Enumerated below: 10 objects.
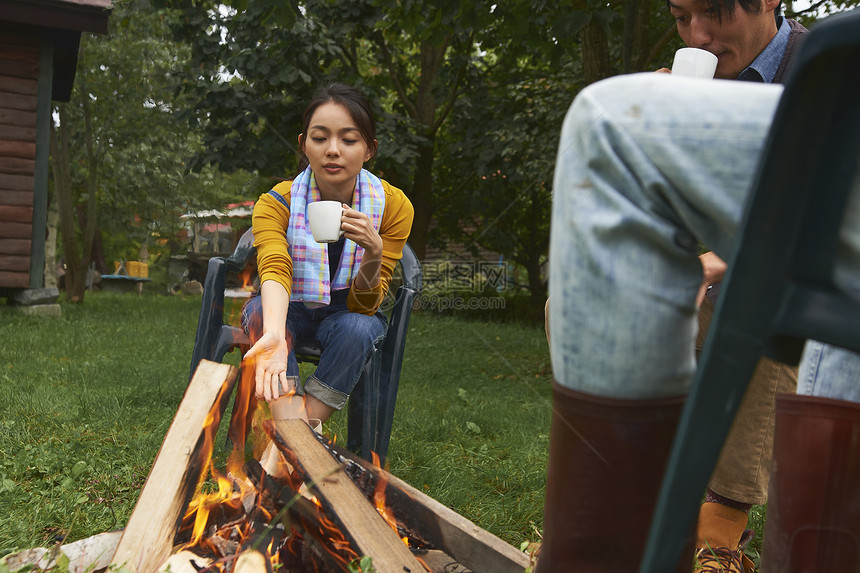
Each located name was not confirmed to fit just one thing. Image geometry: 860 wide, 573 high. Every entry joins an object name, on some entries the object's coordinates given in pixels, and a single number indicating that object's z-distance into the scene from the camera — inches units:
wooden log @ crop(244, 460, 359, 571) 55.2
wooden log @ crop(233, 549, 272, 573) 53.0
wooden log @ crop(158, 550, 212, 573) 53.9
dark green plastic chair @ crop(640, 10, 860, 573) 25.0
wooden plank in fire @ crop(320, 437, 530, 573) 57.4
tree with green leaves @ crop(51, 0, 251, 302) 475.5
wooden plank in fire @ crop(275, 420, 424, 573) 52.7
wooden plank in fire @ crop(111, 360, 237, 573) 54.4
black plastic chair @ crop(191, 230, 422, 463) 90.7
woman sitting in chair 84.8
